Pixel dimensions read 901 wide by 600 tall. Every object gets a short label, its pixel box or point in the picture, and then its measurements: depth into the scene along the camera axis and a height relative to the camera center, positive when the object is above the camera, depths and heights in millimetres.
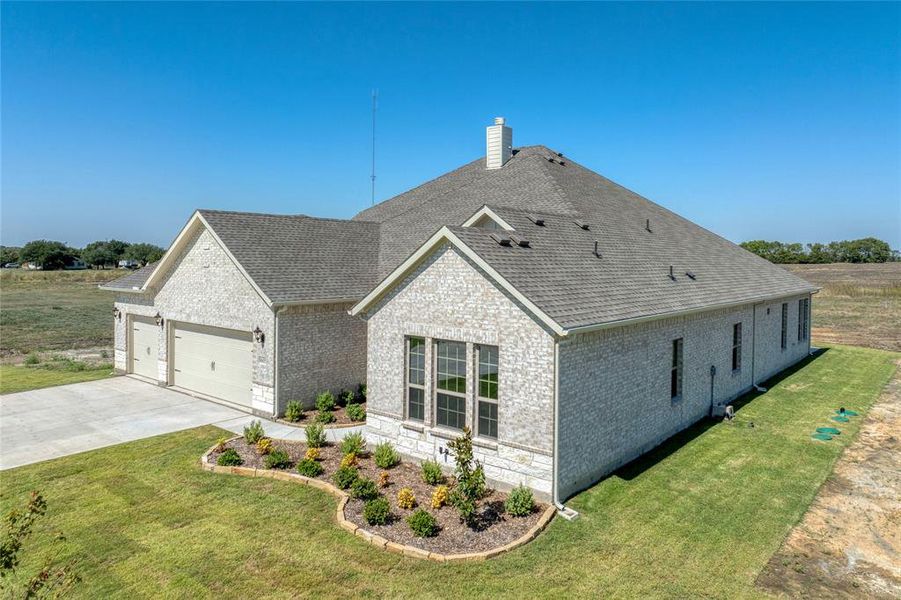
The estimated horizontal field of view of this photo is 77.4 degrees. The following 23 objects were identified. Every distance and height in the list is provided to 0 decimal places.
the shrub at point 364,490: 10741 -4090
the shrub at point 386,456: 12406 -3992
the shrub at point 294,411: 16031 -3887
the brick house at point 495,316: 11055 -1021
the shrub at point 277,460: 12328 -4070
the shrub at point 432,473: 11469 -4019
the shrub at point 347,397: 16906 -3721
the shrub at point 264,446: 13102 -3998
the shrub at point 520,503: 10109 -4084
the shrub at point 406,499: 10375 -4116
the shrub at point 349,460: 12148 -3998
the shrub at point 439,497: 10391 -4091
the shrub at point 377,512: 9727 -4095
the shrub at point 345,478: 11227 -4044
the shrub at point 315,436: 13414 -3824
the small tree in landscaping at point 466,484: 9820 -3684
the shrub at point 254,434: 13734 -3889
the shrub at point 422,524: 9359 -4135
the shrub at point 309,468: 11820 -4068
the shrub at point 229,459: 12422 -4083
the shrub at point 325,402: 16230 -3663
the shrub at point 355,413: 15680 -3828
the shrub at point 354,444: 12820 -3871
